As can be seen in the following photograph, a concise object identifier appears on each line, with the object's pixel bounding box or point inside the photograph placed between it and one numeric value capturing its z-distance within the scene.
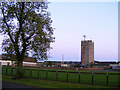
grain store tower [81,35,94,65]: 80.44
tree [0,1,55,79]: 19.37
